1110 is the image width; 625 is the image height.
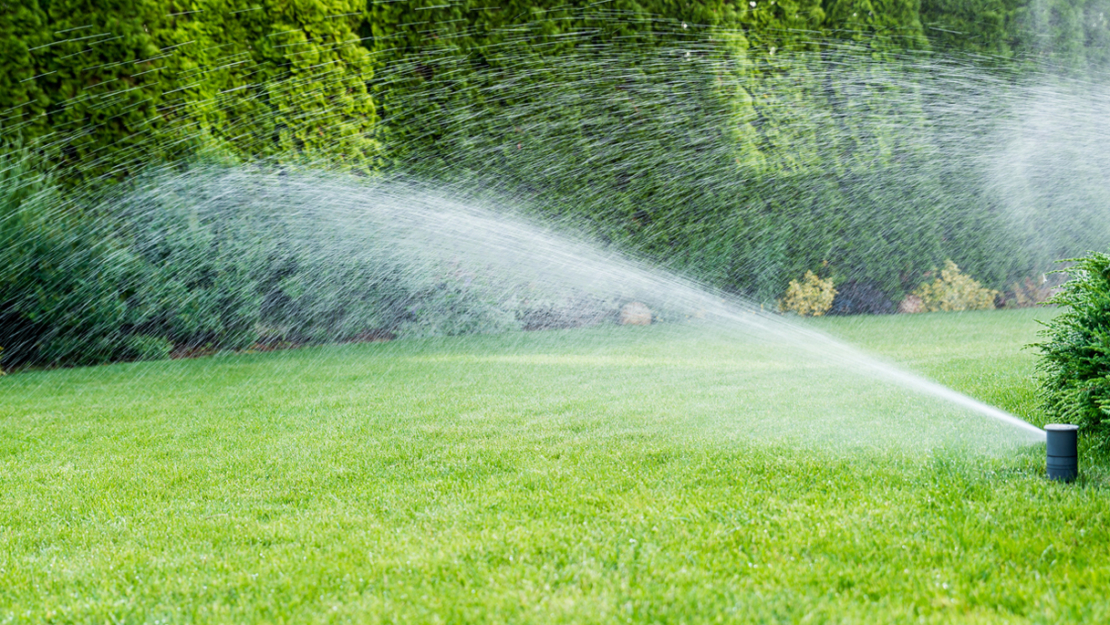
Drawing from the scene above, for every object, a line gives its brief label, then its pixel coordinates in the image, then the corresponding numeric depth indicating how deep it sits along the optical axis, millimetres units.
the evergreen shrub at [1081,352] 4285
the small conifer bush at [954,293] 13492
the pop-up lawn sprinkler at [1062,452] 3629
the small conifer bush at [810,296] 12781
